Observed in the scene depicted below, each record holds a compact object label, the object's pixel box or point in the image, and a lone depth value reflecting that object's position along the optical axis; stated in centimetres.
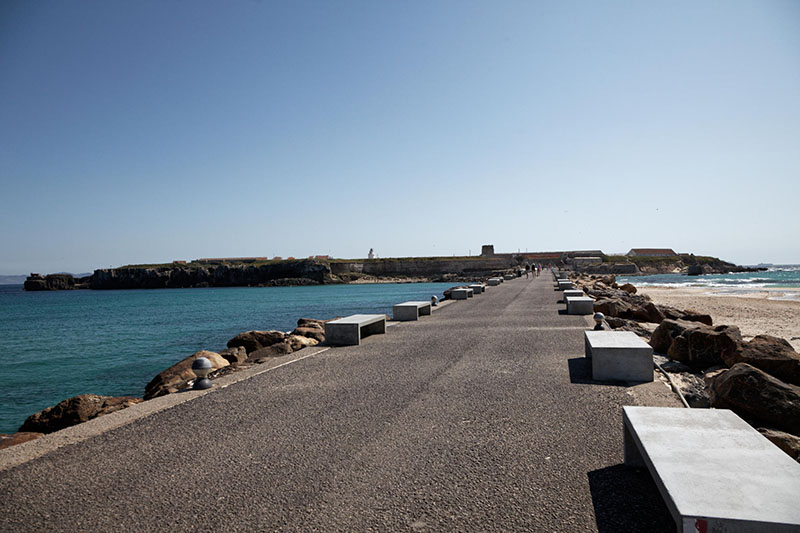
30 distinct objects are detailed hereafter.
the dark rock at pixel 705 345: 821
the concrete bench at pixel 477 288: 2662
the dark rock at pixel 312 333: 1396
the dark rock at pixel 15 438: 640
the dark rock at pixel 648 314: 1609
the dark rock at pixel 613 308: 1613
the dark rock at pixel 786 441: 438
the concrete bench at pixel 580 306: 1510
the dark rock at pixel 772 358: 684
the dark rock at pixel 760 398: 523
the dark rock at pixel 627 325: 1344
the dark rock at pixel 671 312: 1633
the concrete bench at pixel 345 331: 1083
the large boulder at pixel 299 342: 1222
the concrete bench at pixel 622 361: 671
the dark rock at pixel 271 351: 1131
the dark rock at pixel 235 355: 1212
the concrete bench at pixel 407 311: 1521
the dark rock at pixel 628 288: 3316
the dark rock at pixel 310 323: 1719
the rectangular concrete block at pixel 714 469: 254
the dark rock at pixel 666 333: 980
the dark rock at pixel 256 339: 1371
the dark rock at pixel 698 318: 1459
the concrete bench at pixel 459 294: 2320
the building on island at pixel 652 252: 14625
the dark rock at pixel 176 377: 959
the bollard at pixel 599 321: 959
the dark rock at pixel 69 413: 821
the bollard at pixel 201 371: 718
